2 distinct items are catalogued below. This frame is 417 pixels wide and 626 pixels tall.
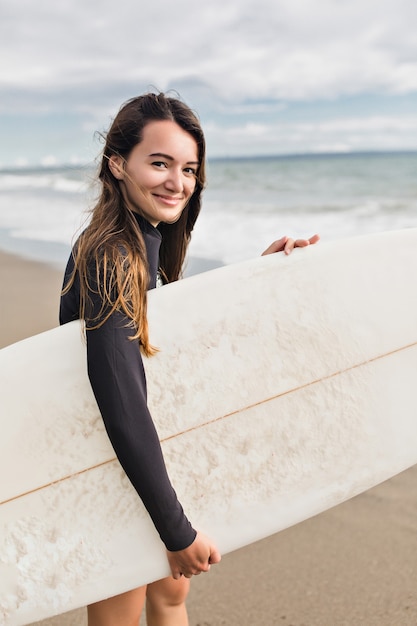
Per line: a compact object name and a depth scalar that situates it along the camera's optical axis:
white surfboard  1.64
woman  1.36
